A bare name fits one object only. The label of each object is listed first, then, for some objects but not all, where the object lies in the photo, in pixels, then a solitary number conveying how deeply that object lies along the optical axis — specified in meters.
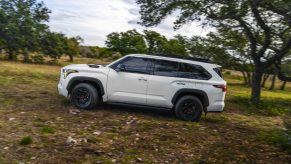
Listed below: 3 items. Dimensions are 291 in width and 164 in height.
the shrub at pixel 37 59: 15.04
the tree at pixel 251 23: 5.98
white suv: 5.48
